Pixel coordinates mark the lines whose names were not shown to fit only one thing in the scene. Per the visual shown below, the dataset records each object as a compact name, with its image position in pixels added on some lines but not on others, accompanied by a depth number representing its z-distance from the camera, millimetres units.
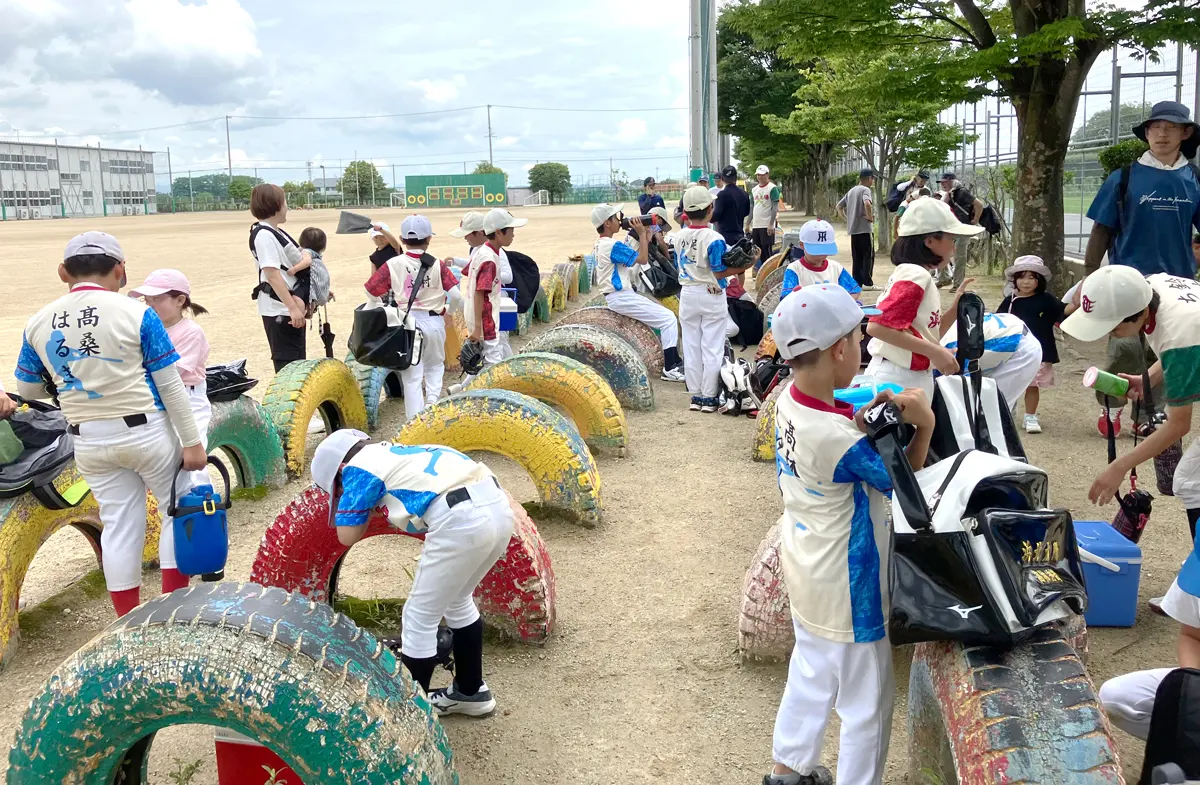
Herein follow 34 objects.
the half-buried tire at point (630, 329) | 10234
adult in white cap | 17469
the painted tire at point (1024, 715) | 2396
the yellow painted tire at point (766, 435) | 7461
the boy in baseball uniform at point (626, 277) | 10031
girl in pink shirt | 5000
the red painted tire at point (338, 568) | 4305
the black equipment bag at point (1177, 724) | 2539
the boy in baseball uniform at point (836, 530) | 2846
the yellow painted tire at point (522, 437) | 5867
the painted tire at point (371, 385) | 8594
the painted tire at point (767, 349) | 9258
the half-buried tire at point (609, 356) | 8883
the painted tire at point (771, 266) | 13713
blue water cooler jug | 4359
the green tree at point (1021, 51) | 10070
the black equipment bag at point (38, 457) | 4520
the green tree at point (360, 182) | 87938
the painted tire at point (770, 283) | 12848
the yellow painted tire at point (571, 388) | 7332
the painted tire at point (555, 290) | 15266
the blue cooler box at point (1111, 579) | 4344
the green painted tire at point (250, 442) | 6383
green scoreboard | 82438
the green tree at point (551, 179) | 102875
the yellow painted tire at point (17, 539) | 4504
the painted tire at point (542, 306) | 14245
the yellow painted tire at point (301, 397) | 7227
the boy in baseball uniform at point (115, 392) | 4105
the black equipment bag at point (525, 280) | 10047
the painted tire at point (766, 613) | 4188
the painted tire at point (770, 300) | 11502
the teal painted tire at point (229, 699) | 2705
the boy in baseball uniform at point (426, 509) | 3416
